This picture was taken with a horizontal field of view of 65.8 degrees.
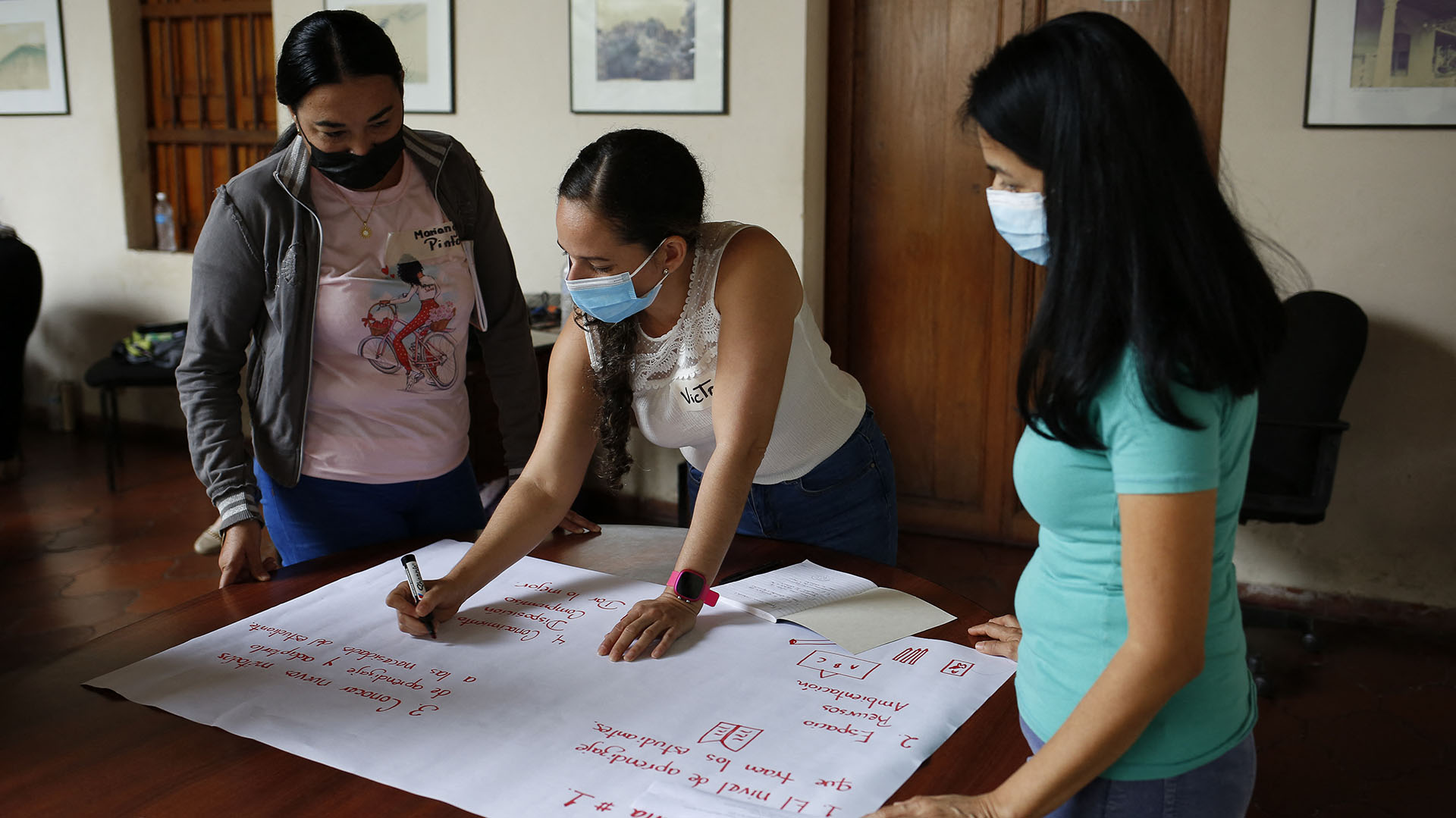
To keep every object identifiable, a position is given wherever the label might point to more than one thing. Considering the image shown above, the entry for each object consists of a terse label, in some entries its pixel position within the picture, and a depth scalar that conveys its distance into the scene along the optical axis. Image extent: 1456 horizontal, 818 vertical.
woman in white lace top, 1.55
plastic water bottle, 5.53
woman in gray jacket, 1.78
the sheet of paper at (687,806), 1.05
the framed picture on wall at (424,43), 4.40
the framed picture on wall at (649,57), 3.94
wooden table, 1.09
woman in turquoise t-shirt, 0.85
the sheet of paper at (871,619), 1.43
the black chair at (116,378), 4.82
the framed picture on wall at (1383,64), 3.10
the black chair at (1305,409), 3.07
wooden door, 3.84
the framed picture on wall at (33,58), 5.48
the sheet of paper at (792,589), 1.53
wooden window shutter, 5.29
